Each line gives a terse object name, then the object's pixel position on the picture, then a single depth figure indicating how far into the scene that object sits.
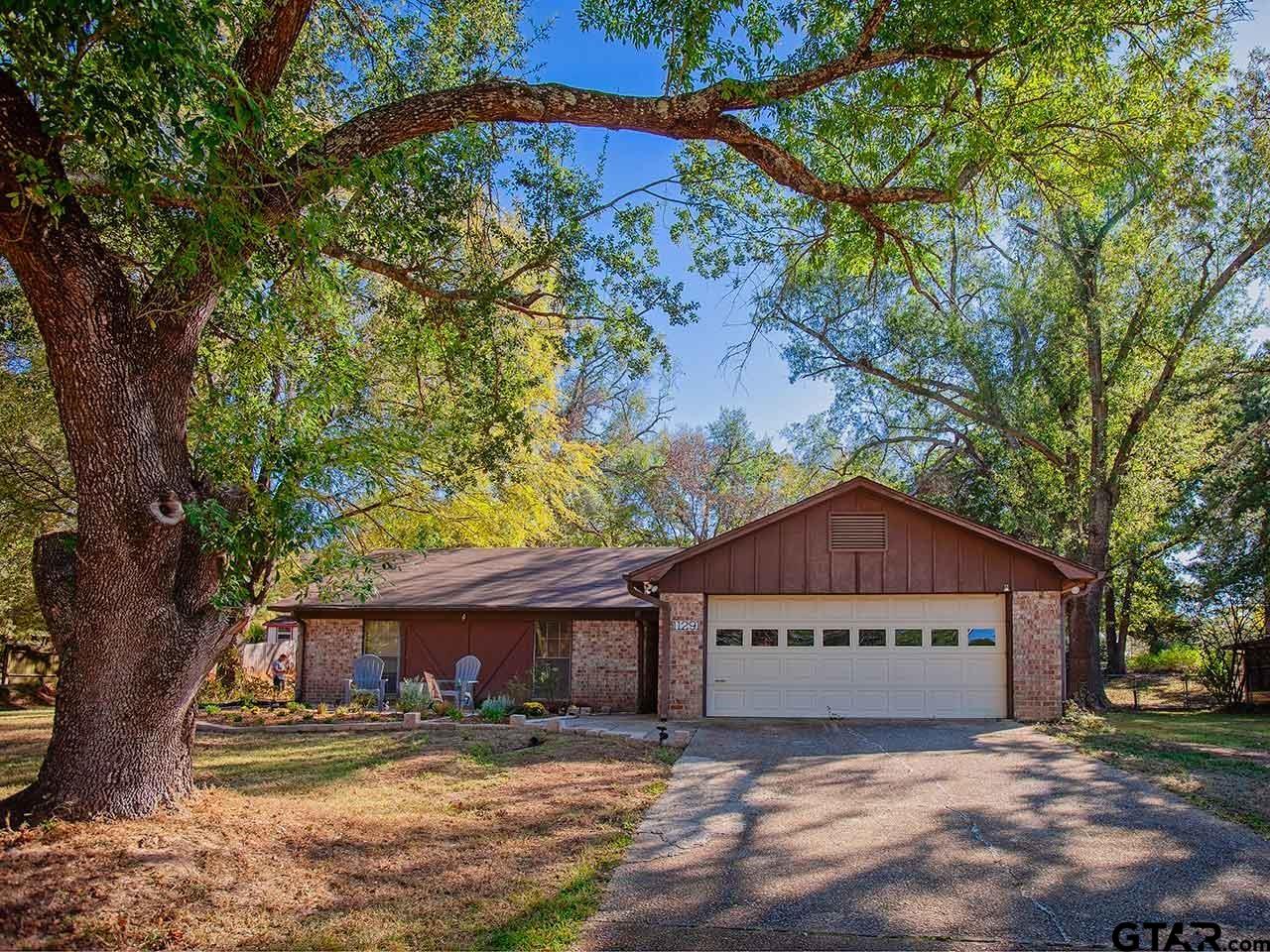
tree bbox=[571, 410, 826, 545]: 34.00
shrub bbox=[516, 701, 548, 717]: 15.43
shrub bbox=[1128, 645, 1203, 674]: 31.23
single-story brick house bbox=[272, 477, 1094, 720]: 15.02
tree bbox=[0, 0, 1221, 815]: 5.60
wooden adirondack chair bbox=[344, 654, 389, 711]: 17.45
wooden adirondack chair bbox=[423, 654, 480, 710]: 16.28
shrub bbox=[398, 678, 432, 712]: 15.25
